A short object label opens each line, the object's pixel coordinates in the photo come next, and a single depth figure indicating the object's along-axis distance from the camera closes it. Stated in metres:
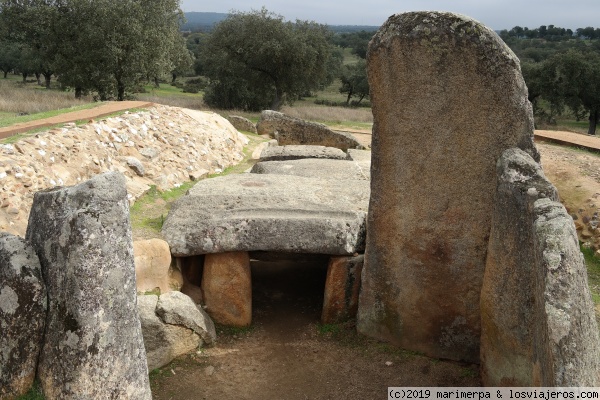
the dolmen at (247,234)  6.82
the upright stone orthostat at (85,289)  4.23
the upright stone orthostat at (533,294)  3.71
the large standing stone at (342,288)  7.01
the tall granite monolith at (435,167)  5.64
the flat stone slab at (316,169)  9.99
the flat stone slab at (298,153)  12.31
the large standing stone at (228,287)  6.97
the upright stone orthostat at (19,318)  4.28
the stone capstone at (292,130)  16.23
